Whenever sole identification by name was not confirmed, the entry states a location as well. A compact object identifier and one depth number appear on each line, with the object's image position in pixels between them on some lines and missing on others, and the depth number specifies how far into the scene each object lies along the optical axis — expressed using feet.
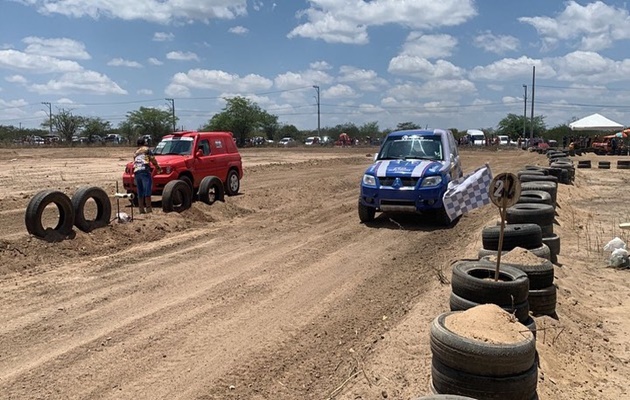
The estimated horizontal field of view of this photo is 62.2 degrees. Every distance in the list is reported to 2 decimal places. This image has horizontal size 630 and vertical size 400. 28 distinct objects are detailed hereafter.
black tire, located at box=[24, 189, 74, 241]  29.84
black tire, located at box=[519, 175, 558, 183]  44.83
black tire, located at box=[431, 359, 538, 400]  11.59
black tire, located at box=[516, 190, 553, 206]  32.45
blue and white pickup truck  35.88
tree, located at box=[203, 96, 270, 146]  300.20
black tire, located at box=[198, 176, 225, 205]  44.65
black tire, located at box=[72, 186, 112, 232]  32.60
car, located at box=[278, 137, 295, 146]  270.87
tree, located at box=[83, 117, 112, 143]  305.73
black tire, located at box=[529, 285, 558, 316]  18.19
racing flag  26.99
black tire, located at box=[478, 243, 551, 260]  22.12
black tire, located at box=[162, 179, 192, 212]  40.04
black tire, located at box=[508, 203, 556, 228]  26.89
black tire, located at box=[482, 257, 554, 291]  18.28
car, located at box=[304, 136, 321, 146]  275.57
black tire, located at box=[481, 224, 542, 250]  22.61
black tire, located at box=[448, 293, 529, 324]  15.25
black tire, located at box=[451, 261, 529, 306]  15.38
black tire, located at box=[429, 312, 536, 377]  11.53
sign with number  16.62
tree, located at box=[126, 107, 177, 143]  305.12
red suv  44.65
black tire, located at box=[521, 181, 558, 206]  38.01
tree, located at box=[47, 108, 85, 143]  294.66
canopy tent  150.19
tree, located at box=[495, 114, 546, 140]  317.01
